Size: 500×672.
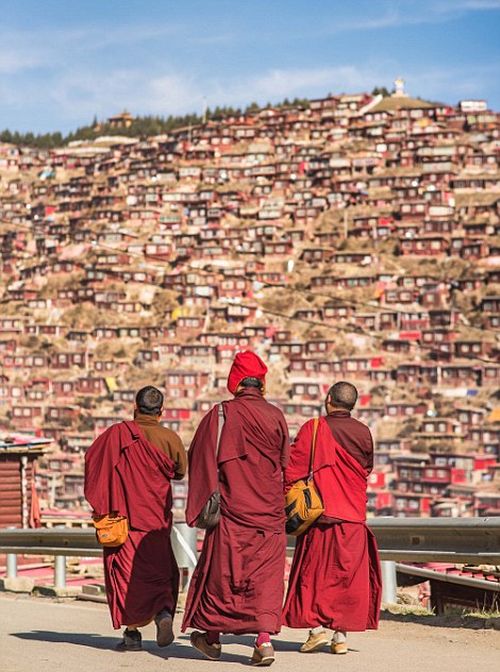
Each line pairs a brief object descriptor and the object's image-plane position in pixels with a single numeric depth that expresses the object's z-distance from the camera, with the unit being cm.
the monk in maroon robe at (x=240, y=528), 1373
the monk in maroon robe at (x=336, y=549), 1455
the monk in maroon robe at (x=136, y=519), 1503
